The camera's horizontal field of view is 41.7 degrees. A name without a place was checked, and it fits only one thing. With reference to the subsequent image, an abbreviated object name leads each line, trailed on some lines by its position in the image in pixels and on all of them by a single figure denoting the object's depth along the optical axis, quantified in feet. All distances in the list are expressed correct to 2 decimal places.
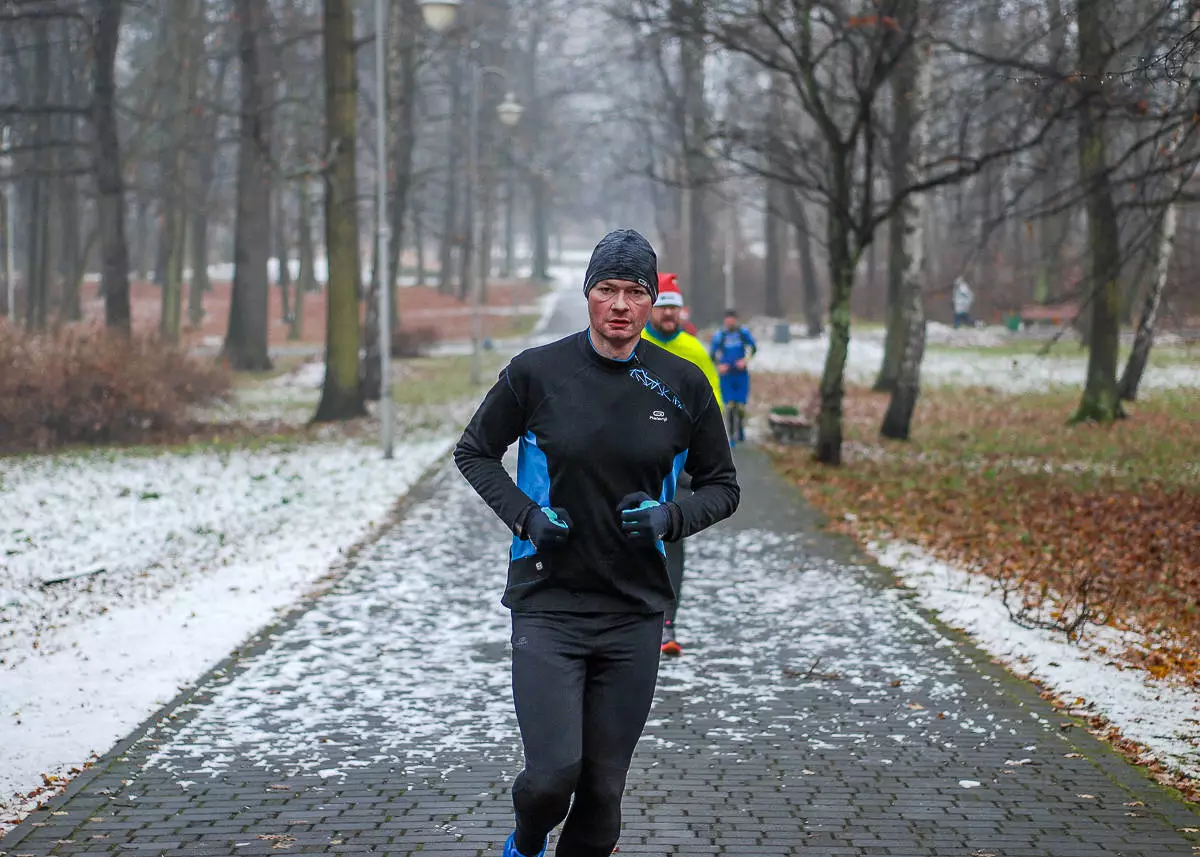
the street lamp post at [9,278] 145.34
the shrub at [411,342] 148.56
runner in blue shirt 65.77
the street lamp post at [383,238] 65.46
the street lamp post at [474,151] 113.80
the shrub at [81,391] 71.26
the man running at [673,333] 27.86
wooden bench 156.97
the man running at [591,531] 14.16
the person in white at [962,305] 163.94
